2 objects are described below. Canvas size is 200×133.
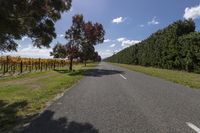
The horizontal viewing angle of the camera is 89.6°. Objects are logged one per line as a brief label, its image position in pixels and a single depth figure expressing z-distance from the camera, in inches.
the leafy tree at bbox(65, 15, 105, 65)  587.5
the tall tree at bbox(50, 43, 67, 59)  575.7
